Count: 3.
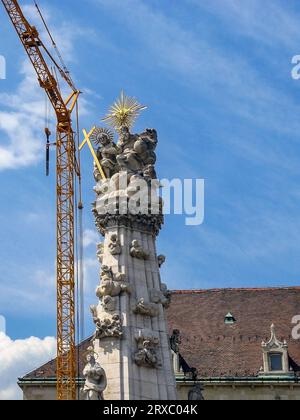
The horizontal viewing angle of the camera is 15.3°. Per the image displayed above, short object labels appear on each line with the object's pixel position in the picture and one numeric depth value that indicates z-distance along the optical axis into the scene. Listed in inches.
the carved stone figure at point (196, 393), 1612.9
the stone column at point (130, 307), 1470.2
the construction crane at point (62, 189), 2669.8
